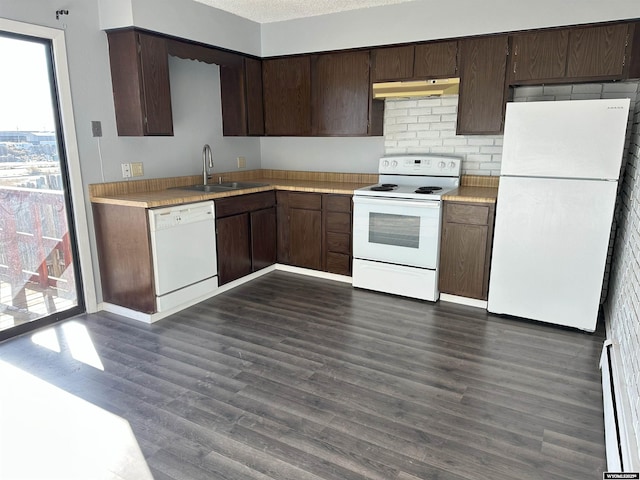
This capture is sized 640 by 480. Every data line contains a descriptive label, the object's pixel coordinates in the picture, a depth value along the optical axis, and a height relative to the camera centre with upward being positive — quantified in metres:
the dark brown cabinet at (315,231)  4.17 -0.81
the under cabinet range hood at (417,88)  3.73 +0.51
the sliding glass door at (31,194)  2.96 -0.33
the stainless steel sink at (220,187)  4.16 -0.37
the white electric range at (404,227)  3.65 -0.68
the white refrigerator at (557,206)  2.91 -0.41
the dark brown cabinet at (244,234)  3.87 -0.81
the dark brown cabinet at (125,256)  3.26 -0.83
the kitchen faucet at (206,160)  4.21 -0.12
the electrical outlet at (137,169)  3.70 -0.18
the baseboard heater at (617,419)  1.59 -1.15
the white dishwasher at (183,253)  3.28 -0.83
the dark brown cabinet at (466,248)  3.48 -0.82
